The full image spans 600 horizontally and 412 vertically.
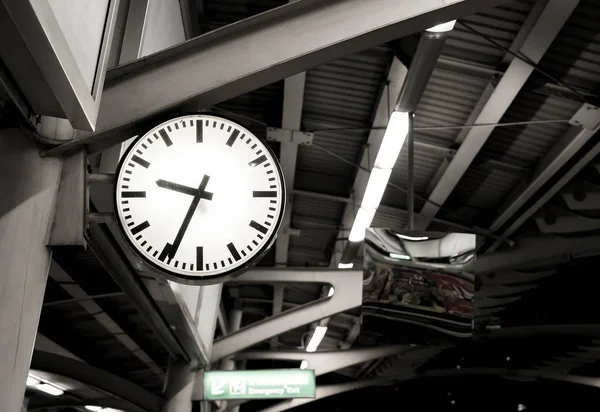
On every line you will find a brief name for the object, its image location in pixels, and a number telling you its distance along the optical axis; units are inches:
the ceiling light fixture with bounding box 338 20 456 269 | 213.2
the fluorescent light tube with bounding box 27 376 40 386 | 489.5
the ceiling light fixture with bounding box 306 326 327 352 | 561.9
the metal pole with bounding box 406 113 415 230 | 282.7
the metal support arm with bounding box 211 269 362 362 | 414.9
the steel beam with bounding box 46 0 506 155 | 126.3
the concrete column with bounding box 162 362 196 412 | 384.2
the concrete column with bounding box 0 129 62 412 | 106.7
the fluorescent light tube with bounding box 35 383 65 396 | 524.1
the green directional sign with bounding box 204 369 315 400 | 388.8
